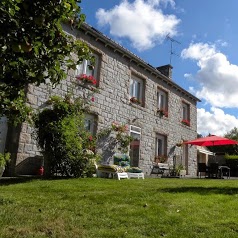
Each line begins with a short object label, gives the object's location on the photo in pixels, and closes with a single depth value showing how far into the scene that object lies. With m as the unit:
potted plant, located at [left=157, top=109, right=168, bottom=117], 16.35
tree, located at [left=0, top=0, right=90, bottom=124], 2.05
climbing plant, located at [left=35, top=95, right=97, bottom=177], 8.49
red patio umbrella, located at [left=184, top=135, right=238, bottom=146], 15.24
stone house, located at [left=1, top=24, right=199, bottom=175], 9.81
